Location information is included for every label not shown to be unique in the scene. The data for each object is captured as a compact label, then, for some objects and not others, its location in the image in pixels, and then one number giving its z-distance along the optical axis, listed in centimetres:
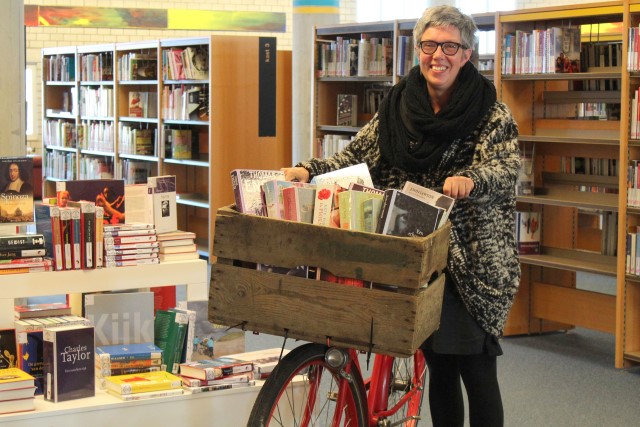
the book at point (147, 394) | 311
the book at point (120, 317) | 341
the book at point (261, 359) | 338
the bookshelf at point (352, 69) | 701
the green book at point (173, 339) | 345
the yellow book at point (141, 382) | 312
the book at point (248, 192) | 247
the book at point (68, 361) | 306
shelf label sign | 891
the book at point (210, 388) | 320
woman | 266
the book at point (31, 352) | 313
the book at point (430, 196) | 243
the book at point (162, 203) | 366
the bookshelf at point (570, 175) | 559
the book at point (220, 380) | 323
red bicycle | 243
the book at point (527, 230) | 617
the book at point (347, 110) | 770
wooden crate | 229
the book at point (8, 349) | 317
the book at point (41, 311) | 332
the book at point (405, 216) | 235
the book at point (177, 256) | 361
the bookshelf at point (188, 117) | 881
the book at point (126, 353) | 327
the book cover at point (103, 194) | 353
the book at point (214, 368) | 325
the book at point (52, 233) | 332
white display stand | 303
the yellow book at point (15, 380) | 293
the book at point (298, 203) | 243
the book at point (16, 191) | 347
